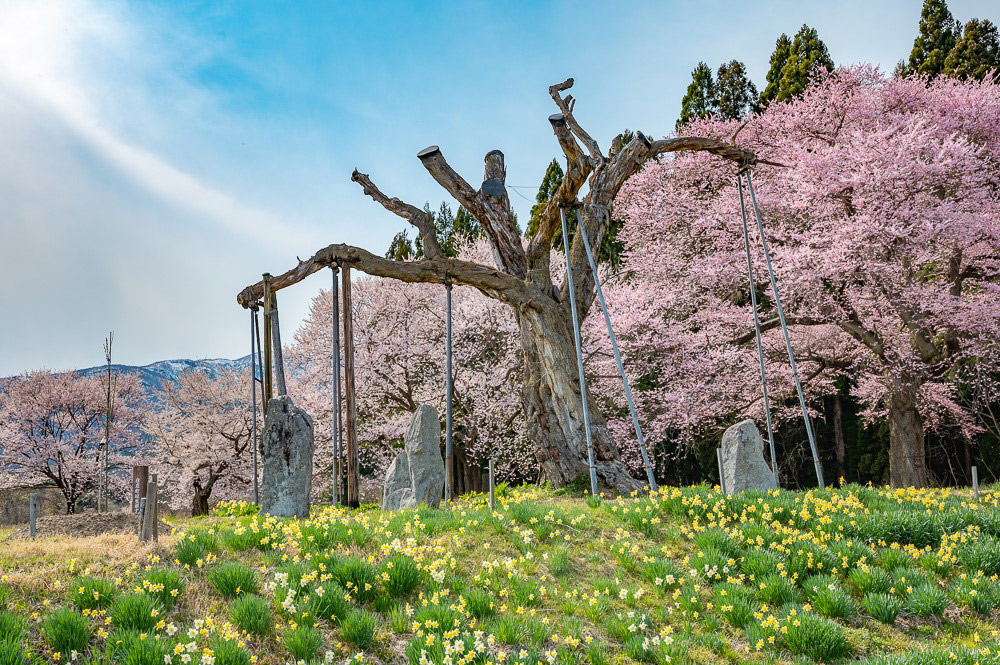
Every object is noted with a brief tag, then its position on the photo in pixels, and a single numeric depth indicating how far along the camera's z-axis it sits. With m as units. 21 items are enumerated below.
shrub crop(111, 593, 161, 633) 4.60
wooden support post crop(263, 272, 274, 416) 10.39
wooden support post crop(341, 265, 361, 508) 8.96
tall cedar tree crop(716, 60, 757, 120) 27.88
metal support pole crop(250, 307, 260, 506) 10.40
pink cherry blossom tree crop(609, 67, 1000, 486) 14.01
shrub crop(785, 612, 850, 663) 4.90
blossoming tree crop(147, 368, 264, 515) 24.58
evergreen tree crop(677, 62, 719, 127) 27.78
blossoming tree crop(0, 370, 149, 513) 27.94
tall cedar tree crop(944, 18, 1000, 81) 22.62
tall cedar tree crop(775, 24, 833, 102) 24.27
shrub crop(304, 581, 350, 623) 4.99
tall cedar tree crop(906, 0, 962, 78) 24.55
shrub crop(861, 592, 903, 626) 5.42
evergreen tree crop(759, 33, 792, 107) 26.78
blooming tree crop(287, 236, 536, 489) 20.55
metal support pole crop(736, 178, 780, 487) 9.69
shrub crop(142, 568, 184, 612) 4.97
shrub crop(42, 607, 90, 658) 4.38
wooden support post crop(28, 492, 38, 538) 9.86
